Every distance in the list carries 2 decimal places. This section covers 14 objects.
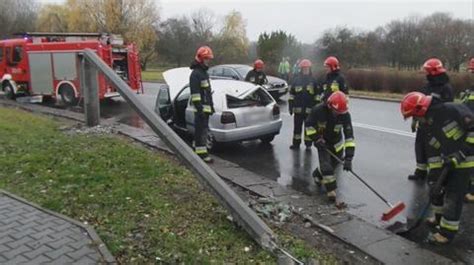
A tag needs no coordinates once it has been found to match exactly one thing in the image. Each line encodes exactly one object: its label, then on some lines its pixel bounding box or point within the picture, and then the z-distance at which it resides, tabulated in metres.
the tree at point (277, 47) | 43.59
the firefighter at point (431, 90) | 6.89
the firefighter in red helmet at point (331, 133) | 6.04
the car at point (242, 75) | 18.97
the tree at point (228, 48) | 48.47
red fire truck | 17.20
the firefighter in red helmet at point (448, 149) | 4.70
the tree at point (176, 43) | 54.56
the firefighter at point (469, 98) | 7.02
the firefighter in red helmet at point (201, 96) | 8.16
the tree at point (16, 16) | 53.65
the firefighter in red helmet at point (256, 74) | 13.01
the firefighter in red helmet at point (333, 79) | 8.59
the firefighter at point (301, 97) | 9.35
